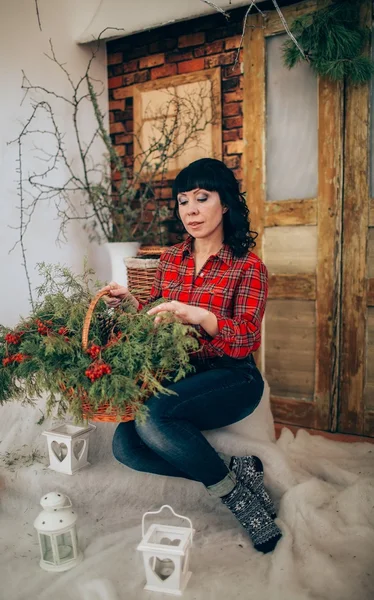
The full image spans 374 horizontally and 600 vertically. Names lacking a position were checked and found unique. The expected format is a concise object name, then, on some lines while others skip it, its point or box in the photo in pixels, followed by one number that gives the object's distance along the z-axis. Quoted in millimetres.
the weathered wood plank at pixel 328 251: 2742
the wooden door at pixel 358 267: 2691
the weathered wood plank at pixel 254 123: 2902
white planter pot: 3102
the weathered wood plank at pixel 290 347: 2908
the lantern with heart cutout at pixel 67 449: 2033
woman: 1710
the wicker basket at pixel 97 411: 1529
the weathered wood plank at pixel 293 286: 2871
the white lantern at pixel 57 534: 1623
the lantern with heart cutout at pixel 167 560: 1523
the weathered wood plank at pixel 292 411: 2928
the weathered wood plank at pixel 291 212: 2844
